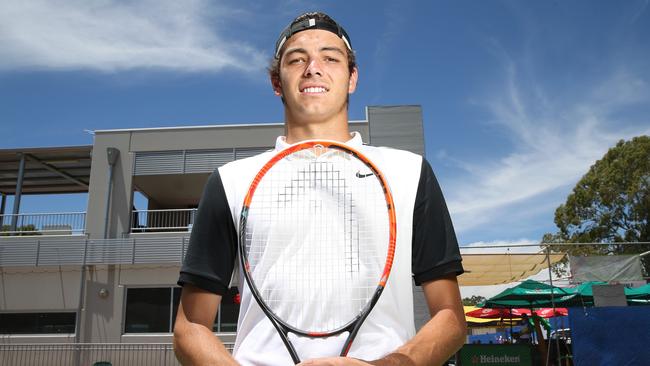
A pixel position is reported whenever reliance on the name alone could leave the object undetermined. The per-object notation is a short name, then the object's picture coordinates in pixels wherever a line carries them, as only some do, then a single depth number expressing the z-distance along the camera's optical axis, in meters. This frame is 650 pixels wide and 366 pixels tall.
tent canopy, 14.25
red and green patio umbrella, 12.29
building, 17.84
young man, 1.64
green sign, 11.98
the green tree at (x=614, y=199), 33.25
